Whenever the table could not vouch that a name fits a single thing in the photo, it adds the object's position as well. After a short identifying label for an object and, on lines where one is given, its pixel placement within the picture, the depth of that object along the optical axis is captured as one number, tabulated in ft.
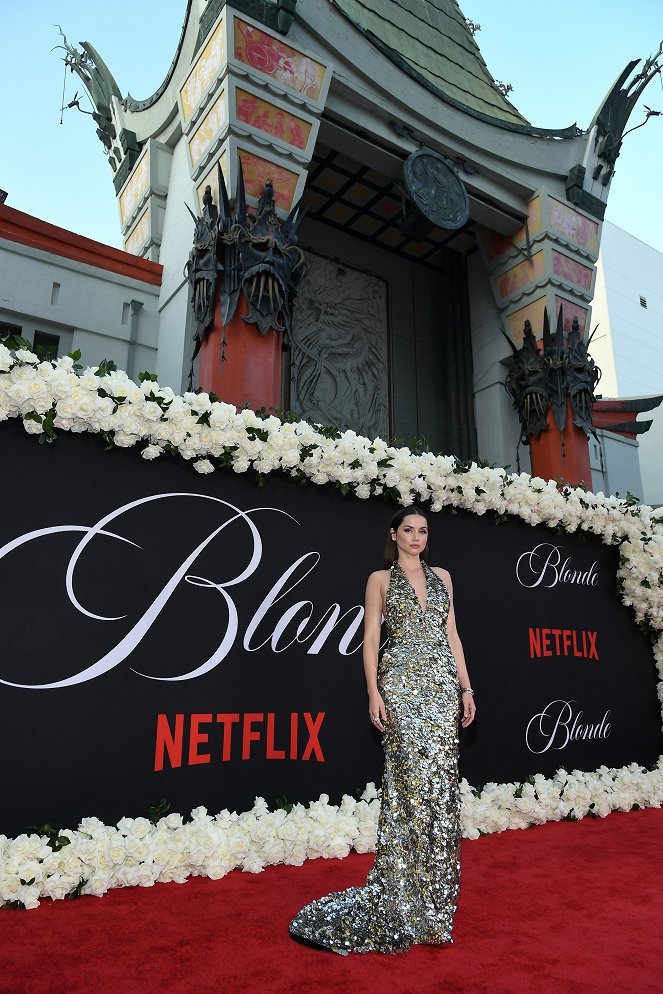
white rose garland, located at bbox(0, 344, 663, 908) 10.95
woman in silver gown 9.19
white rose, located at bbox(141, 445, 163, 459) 13.17
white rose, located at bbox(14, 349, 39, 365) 12.30
